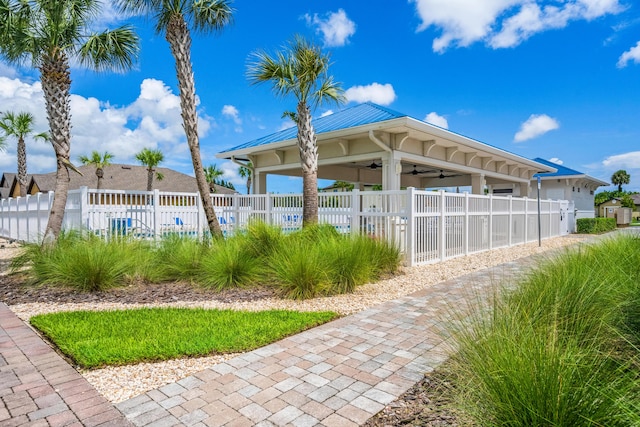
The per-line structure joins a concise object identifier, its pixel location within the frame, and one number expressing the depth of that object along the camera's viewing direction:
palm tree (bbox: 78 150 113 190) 28.02
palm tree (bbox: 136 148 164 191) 30.19
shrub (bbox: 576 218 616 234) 20.59
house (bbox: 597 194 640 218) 34.80
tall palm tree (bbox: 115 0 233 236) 9.63
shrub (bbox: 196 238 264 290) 6.41
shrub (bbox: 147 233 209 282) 6.96
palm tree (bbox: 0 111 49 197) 22.91
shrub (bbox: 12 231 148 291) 6.19
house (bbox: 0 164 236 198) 30.83
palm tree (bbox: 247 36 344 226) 9.55
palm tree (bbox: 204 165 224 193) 37.05
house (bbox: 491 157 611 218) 24.45
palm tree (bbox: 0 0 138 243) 9.05
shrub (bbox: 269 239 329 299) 5.71
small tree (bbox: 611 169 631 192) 64.50
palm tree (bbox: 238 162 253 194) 39.91
